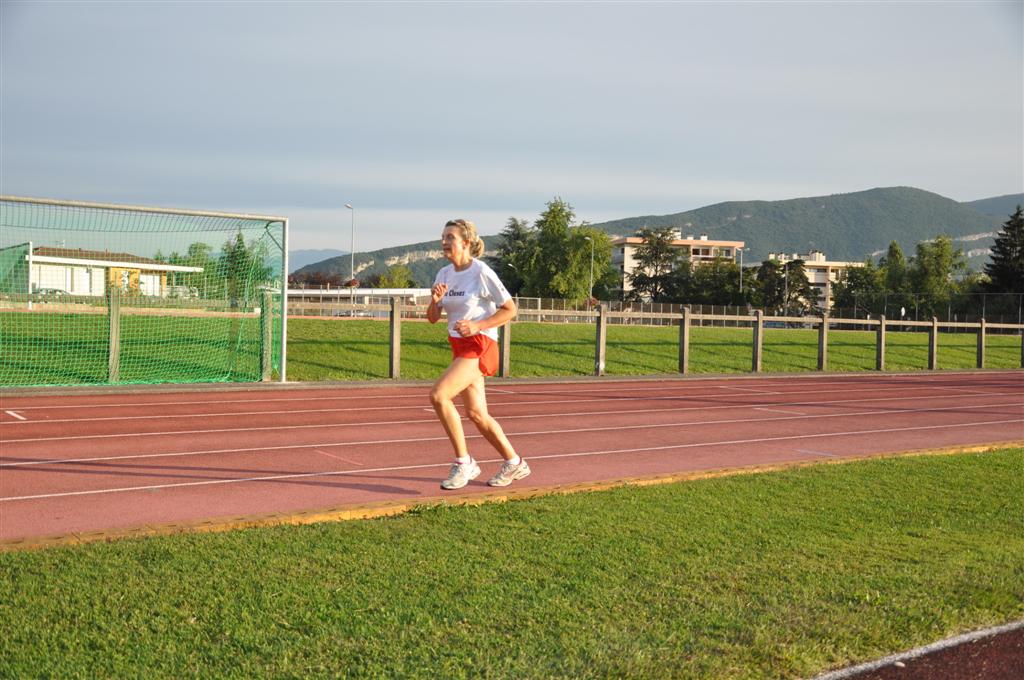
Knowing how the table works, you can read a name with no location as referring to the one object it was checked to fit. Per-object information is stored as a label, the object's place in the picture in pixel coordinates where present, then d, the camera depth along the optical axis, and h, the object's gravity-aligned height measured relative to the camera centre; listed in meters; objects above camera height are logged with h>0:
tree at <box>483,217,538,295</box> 103.38 +5.94
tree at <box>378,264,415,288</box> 164.00 +4.58
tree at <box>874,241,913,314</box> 102.18 +4.68
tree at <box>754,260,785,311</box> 123.75 +3.64
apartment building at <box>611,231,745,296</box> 175.25 +11.69
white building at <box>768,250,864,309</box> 187.50 +8.50
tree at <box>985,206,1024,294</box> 94.56 +5.80
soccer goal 15.45 +0.09
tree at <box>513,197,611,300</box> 97.94 +5.19
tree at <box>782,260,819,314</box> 124.81 +3.29
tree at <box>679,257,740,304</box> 110.19 +3.14
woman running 6.73 -0.06
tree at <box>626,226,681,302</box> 130.00 +6.40
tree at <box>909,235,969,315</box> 95.69 +4.70
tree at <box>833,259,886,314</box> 115.00 +3.41
